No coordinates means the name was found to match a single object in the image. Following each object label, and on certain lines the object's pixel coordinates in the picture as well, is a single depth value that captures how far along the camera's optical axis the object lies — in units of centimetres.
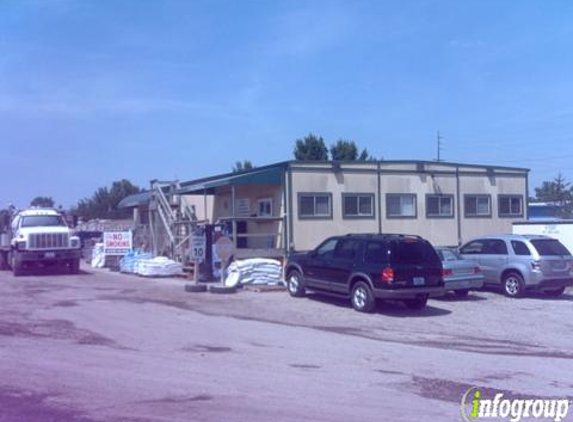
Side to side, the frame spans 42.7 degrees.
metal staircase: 2941
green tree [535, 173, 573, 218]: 3869
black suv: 1659
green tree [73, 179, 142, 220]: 8562
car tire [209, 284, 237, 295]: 2072
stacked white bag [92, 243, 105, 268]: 3397
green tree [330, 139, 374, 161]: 6069
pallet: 2154
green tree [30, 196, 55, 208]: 6752
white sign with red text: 3322
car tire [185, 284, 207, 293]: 2123
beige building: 2555
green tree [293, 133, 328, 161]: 6066
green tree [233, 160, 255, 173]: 6988
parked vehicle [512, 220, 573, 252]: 2428
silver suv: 1956
